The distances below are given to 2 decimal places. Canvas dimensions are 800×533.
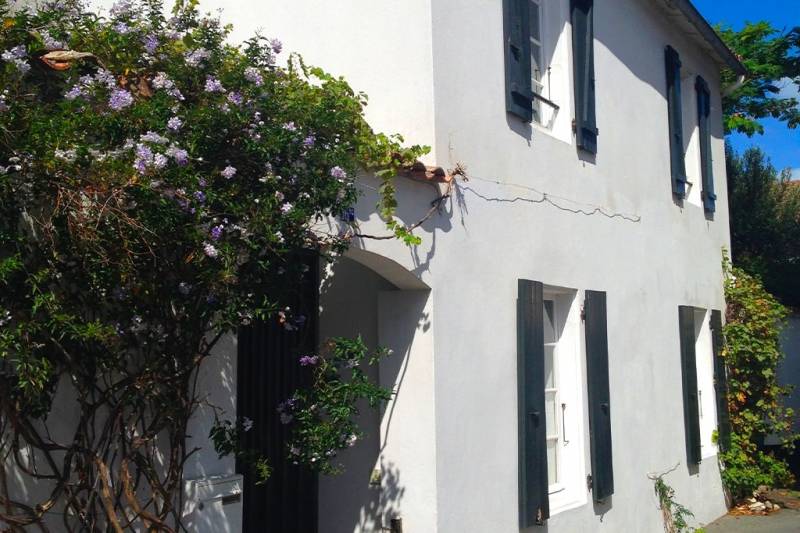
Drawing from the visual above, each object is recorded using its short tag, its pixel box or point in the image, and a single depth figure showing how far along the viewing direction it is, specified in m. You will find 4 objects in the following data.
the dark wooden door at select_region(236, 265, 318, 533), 5.28
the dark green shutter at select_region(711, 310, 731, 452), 9.63
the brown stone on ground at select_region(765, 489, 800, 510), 9.97
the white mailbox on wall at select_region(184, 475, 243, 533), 3.90
